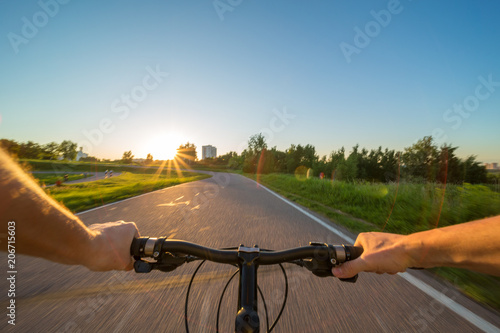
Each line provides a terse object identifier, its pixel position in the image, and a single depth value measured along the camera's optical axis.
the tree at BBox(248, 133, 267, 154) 74.00
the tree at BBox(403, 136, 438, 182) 45.56
